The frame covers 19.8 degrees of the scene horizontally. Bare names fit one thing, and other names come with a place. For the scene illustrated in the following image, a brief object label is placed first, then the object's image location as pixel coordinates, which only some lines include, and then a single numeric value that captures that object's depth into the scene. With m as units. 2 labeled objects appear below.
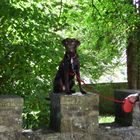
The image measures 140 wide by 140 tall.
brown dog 4.60
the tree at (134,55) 11.05
